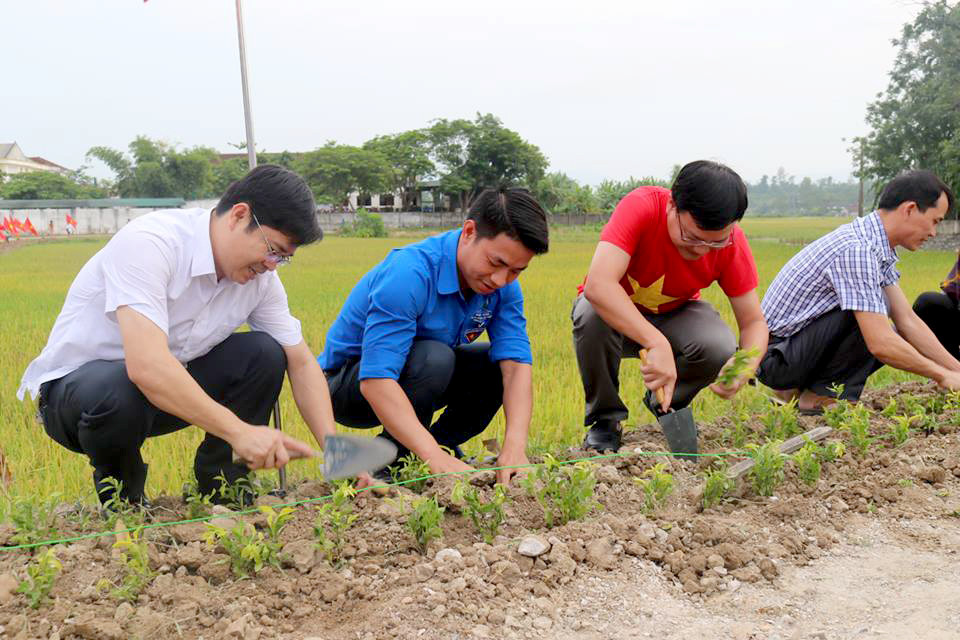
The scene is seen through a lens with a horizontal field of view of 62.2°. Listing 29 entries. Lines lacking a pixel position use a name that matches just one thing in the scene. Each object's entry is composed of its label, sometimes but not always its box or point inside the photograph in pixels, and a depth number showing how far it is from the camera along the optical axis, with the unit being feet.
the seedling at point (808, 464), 9.00
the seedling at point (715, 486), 8.62
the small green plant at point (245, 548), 6.66
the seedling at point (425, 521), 7.36
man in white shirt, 7.31
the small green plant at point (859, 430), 10.21
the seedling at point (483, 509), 7.67
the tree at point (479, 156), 157.07
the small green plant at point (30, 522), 7.40
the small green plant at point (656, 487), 8.20
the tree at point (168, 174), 168.55
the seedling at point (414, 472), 8.69
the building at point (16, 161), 276.41
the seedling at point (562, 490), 7.95
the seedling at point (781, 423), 11.24
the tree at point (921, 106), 69.05
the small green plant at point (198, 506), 8.31
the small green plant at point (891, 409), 11.60
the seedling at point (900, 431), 10.55
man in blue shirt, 8.84
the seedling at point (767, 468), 8.79
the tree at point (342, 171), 150.41
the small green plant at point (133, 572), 6.43
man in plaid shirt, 12.09
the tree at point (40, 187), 163.32
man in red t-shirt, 9.85
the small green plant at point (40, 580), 6.34
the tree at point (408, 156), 160.15
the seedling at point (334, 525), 7.16
